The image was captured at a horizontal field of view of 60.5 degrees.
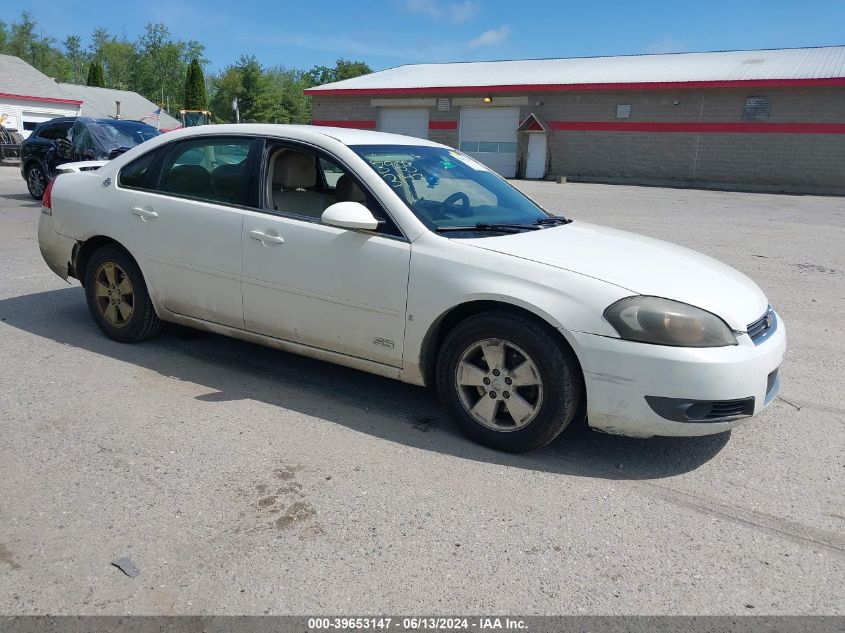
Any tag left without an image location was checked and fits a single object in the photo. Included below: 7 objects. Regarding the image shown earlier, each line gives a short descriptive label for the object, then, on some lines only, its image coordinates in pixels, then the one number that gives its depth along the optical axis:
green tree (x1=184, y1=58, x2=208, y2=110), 63.38
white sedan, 3.51
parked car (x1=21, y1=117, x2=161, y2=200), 13.55
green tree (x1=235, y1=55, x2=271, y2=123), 72.56
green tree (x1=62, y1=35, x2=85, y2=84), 104.16
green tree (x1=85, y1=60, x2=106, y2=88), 73.88
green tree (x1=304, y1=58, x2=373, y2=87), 92.62
